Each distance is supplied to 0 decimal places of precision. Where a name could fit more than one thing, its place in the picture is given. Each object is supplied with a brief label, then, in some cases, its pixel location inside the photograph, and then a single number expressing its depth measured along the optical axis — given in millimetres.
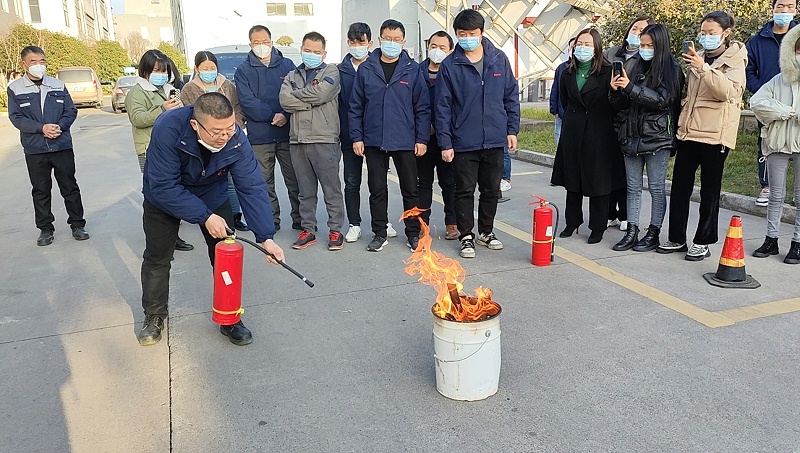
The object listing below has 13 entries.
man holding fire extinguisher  3656
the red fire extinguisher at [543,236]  5258
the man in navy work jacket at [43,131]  6352
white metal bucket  3105
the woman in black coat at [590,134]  5699
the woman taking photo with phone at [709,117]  4965
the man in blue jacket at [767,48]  6332
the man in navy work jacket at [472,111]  5566
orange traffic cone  4676
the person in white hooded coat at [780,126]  4996
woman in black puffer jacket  5289
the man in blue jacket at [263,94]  6379
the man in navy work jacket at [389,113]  5789
